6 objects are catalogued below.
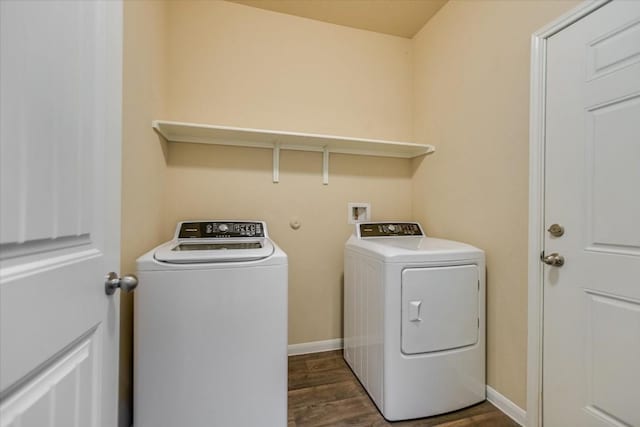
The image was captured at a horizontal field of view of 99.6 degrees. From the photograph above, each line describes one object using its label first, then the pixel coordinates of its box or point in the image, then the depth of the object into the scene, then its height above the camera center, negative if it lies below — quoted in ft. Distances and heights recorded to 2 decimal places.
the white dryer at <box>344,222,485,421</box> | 4.86 -2.15
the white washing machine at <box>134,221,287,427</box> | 3.90 -1.91
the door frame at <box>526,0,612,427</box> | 4.50 -0.09
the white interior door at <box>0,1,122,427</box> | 1.43 +0.00
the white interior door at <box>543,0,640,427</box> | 3.50 -0.06
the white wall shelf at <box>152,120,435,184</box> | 6.06 +1.83
